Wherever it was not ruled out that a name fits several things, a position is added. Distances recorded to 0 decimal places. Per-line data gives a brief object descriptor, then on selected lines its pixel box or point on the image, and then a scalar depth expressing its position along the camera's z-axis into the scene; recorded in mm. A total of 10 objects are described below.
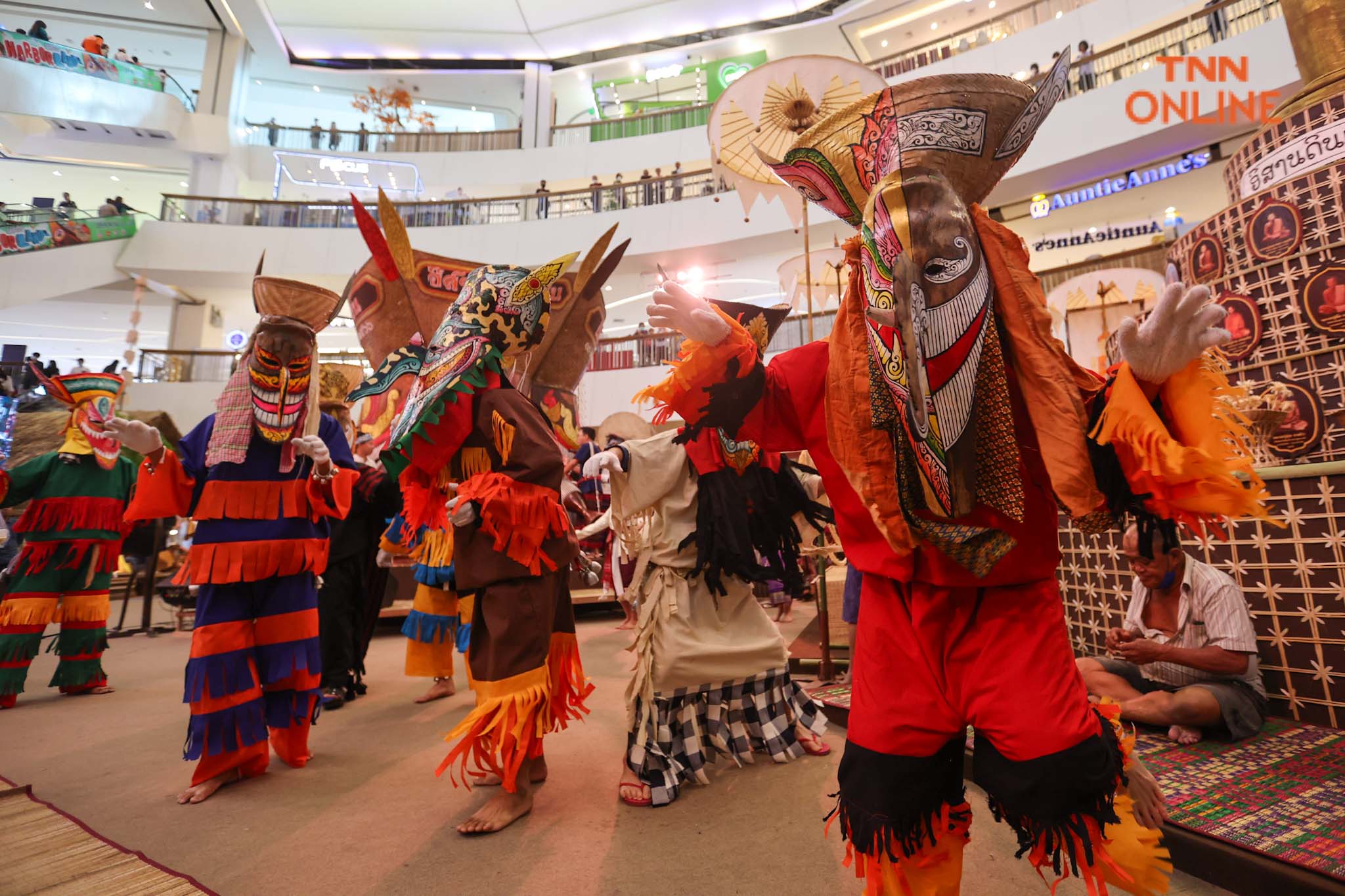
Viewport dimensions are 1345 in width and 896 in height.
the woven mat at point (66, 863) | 1612
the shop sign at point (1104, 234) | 10500
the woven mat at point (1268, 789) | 1618
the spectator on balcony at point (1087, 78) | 10297
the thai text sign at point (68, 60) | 13188
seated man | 2387
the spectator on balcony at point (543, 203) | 14344
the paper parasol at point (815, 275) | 7195
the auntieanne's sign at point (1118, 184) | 9859
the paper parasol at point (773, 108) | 3209
